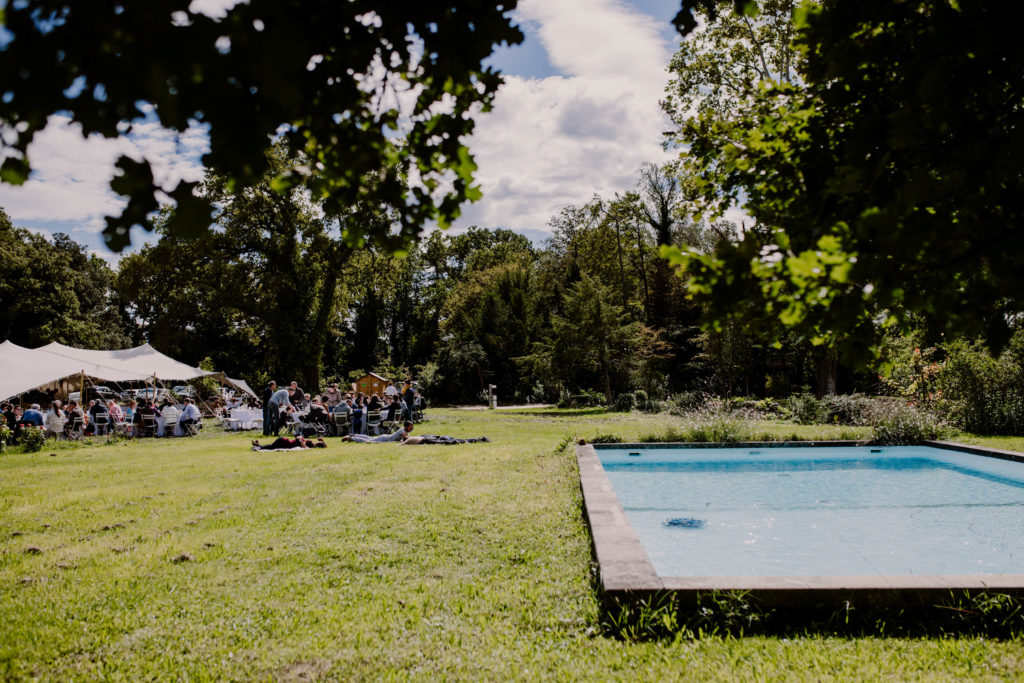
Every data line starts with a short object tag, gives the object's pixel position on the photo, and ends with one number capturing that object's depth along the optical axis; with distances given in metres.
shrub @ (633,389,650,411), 25.61
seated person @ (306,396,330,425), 17.87
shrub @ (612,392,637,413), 26.06
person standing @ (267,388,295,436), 17.58
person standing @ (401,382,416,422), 18.15
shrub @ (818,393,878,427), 17.02
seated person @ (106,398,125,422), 20.34
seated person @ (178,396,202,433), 19.22
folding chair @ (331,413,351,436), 17.30
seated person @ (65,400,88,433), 18.59
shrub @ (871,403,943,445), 13.08
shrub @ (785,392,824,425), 18.98
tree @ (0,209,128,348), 38.03
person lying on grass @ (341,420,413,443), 15.69
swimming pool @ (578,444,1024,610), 4.95
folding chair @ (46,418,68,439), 17.75
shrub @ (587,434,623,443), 13.68
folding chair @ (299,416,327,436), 17.01
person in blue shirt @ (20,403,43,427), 16.94
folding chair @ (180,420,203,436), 19.31
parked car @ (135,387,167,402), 29.35
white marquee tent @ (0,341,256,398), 19.06
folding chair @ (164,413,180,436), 19.06
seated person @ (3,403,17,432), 17.14
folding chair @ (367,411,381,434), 17.33
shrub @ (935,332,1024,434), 14.48
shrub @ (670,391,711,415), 22.20
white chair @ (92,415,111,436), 19.27
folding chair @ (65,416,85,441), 17.80
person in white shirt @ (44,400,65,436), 17.70
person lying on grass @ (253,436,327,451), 14.16
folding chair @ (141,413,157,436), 19.12
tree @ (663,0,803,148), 23.14
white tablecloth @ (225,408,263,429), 20.83
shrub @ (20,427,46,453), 14.55
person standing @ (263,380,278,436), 17.72
